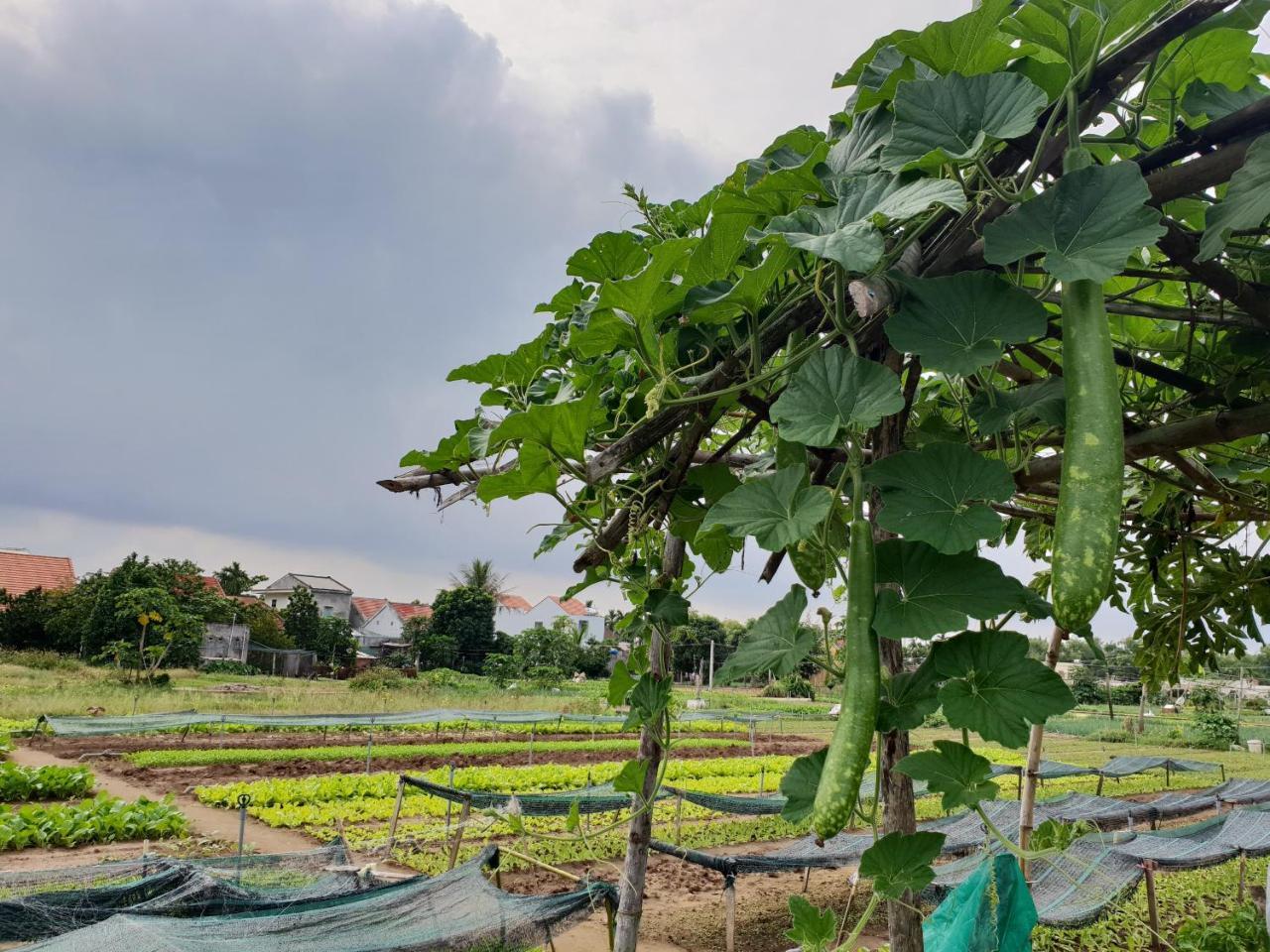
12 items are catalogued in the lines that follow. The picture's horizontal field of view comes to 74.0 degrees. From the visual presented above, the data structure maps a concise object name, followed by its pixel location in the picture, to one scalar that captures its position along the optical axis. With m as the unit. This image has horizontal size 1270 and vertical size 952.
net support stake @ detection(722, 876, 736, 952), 5.39
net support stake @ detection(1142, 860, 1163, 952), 5.45
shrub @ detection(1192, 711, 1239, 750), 21.23
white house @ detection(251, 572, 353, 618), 50.31
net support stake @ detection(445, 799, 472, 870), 4.44
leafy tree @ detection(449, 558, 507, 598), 47.09
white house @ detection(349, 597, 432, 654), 51.22
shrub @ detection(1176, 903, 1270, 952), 4.70
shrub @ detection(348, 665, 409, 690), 25.77
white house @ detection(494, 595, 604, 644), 54.09
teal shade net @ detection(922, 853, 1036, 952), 1.81
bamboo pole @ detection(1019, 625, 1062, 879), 3.48
